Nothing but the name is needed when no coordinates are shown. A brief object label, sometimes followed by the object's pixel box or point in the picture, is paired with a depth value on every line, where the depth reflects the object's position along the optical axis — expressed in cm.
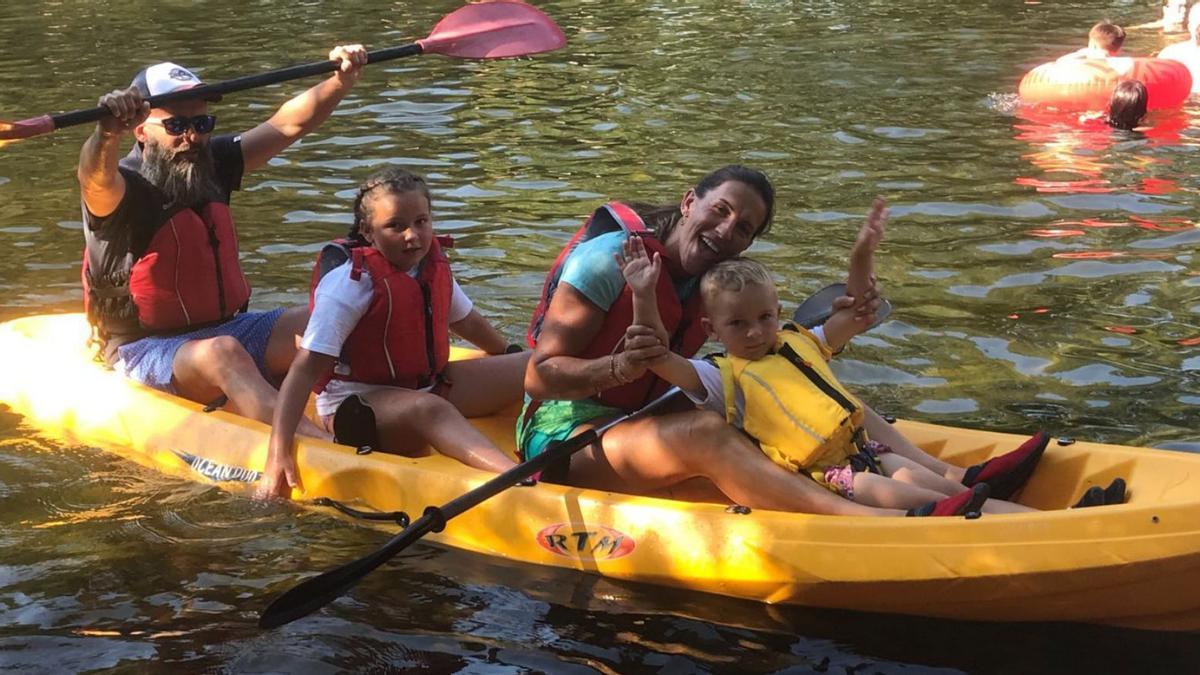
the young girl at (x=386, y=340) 438
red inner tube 954
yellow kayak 353
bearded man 482
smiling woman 383
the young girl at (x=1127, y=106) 913
